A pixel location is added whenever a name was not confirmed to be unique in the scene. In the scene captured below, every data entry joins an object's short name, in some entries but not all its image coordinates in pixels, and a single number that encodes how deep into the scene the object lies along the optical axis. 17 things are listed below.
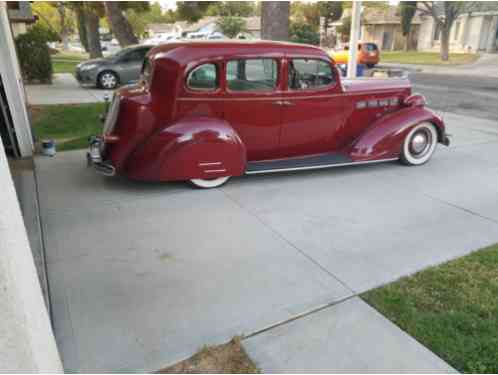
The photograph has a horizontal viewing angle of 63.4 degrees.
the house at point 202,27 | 52.25
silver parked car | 13.17
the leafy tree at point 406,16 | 37.38
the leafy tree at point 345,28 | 41.81
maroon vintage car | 4.57
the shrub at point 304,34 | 36.59
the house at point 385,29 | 42.16
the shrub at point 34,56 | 13.76
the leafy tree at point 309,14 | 48.08
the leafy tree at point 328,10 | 47.31
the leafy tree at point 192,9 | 21.12
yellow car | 22.53
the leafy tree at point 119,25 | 15.86
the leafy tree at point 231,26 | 45.49
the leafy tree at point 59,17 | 45.22
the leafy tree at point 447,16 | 28.58
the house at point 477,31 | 32.44
